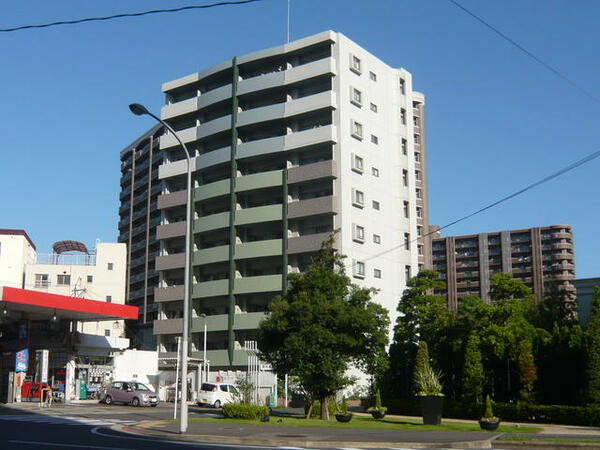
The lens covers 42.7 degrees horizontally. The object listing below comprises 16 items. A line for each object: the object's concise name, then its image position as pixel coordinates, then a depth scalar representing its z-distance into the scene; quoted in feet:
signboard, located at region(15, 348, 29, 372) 166.20
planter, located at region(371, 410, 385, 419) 123.75
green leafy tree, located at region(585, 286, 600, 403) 118.52
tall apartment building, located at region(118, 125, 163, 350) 351.25
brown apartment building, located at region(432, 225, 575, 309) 472.44
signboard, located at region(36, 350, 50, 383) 166.30
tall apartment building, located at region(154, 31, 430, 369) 240.53
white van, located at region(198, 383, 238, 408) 174.40
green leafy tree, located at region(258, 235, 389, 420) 116.88
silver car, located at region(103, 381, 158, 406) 170.91
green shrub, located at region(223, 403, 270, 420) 106.93
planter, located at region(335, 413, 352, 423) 108.17
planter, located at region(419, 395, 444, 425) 103.60
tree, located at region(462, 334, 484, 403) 141.69
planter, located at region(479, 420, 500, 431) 96.53
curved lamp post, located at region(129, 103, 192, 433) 82.53
